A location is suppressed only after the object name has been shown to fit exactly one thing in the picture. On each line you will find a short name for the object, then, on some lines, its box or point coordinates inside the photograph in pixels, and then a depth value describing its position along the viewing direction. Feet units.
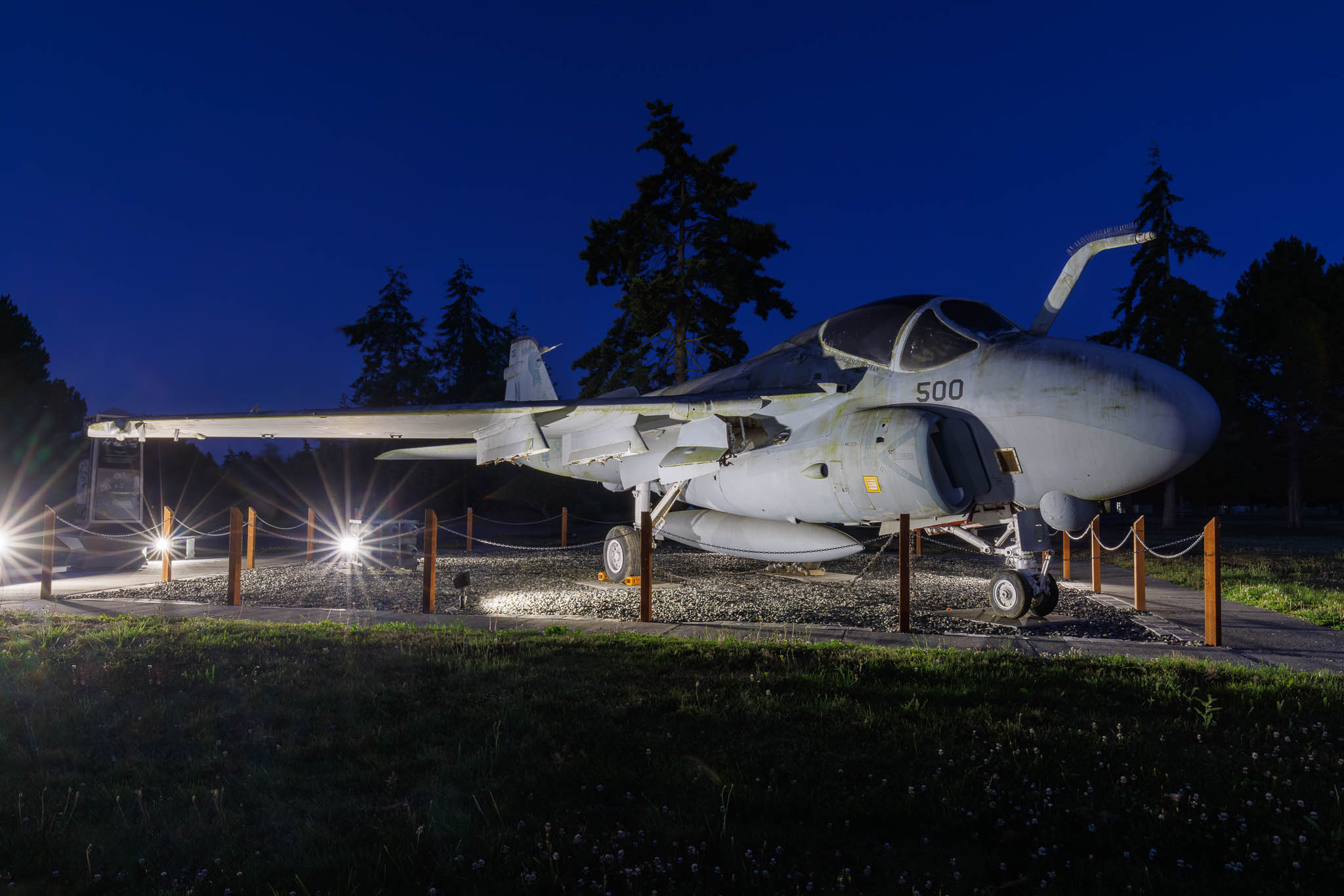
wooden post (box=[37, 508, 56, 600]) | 33.06
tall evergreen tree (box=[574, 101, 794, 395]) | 73.36
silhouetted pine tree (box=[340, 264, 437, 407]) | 144.56
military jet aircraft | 22.45
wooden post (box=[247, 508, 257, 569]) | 43.09
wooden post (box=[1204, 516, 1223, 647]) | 20.90
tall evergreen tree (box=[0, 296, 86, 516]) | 107.86
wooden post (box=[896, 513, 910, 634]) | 23.08
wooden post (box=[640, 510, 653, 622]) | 25.61
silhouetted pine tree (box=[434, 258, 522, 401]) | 154.71
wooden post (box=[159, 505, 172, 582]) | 40.81
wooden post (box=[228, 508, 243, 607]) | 30.40
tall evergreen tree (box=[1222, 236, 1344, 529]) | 88.38
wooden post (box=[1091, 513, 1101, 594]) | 34.91
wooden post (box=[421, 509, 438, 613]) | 29.43
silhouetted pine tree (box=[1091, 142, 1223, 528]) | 94.89
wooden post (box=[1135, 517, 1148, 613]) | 28.84
